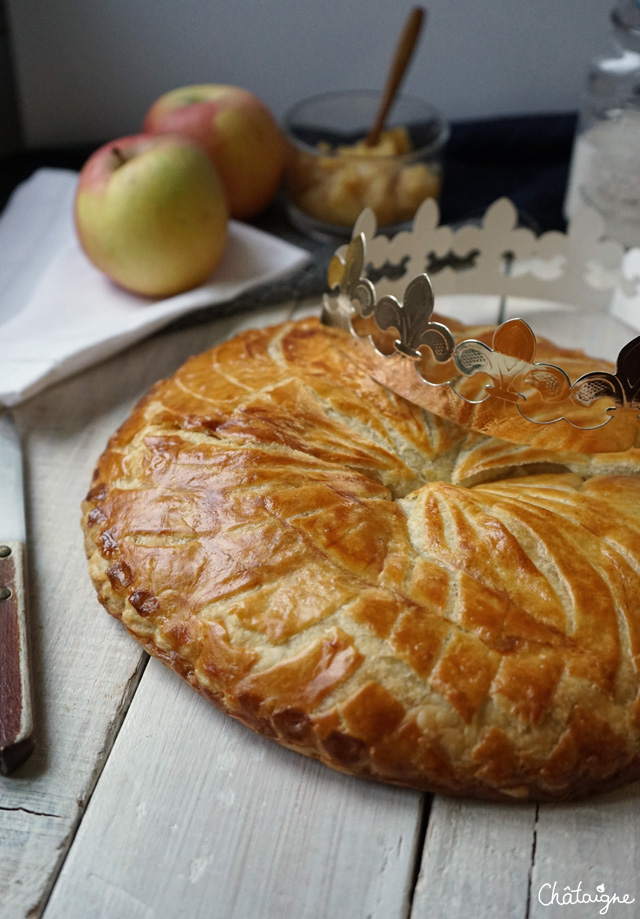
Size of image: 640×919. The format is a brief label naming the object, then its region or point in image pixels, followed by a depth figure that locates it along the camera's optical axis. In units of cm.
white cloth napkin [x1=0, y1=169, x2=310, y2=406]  73
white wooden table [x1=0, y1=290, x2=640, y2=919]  55
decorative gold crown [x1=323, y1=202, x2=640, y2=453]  60
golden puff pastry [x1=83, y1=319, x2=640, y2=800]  56
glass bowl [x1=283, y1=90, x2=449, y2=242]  80
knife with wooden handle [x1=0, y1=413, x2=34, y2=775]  57
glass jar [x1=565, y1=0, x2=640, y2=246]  77
